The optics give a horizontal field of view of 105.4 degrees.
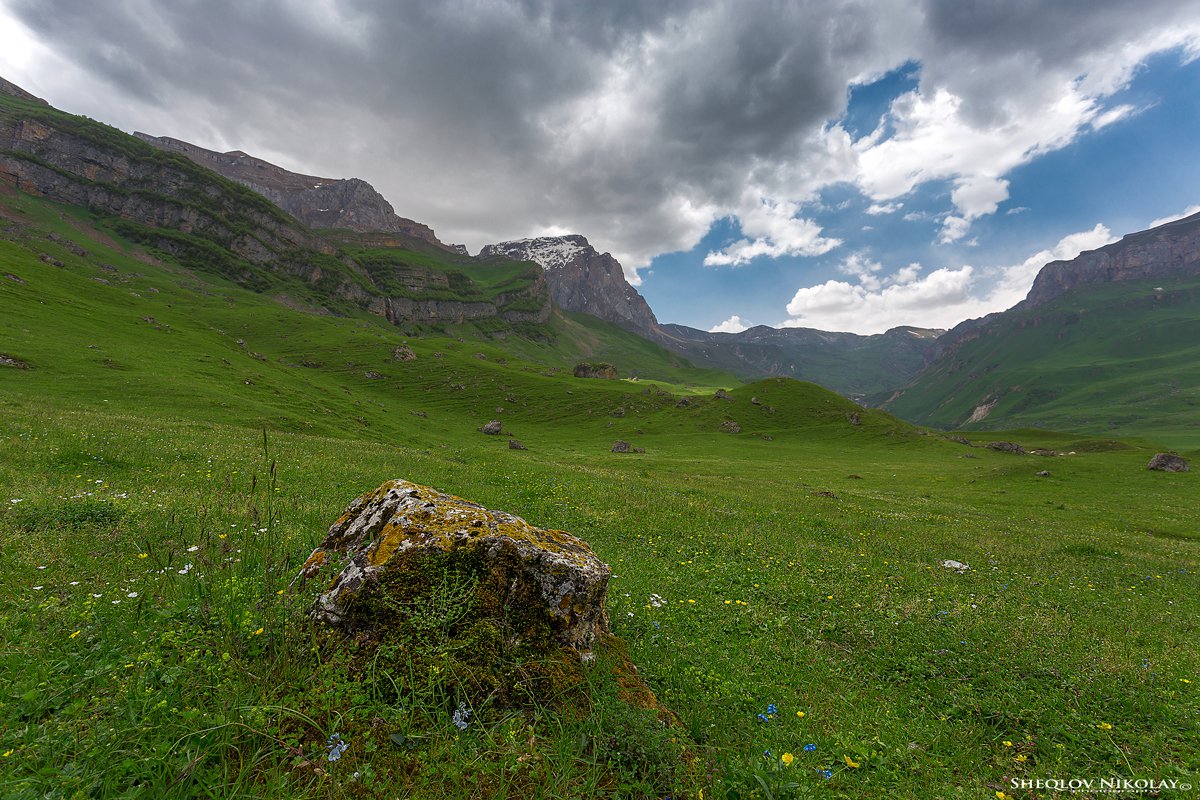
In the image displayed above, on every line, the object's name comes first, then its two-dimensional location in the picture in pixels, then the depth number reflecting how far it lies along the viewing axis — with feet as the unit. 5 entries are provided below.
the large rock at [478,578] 19.19
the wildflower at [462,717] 15.83
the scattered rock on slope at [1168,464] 185.47
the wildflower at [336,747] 13.38
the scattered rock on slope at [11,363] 141.90
